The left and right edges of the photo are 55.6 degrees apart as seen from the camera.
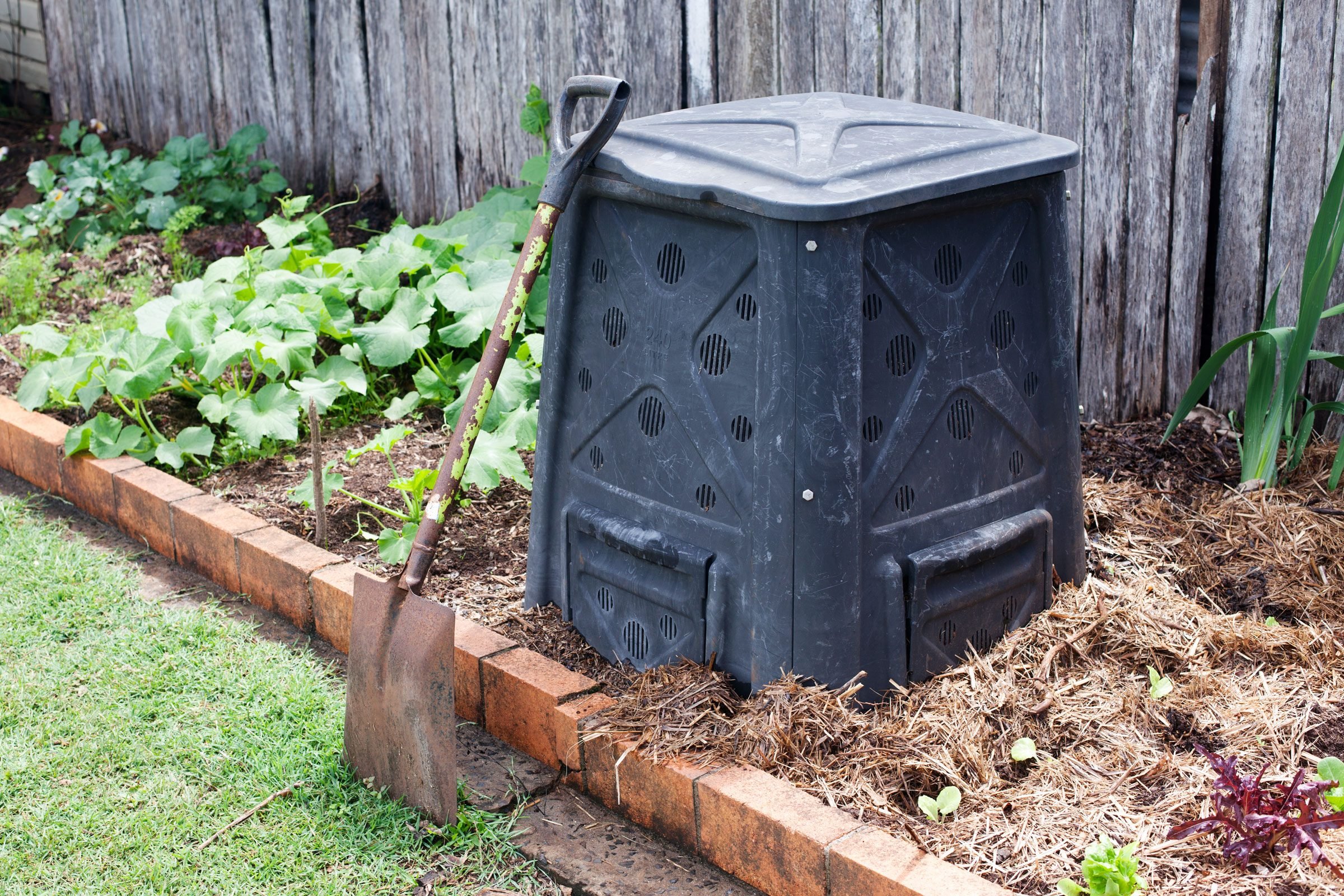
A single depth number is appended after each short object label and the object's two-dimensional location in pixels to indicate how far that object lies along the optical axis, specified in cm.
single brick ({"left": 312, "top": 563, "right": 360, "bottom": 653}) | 313
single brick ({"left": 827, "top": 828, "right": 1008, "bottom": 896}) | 203
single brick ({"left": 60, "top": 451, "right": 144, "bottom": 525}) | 388
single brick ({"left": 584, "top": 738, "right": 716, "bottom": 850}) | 238
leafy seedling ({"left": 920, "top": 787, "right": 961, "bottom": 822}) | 227
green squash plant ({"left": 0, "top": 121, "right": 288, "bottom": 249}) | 601
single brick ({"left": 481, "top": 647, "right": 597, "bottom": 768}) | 265
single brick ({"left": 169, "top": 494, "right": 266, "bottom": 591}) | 348
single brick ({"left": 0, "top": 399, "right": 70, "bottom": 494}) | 408
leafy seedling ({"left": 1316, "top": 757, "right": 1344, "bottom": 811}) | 217
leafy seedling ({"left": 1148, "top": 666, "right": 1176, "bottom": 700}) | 254
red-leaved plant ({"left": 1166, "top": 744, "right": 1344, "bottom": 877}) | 199
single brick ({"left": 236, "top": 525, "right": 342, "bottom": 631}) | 326
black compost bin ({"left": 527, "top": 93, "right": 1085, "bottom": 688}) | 231
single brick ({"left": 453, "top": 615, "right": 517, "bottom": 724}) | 281
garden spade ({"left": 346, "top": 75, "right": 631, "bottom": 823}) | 245
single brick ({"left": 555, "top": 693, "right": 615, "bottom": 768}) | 258
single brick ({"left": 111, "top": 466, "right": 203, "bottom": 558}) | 368
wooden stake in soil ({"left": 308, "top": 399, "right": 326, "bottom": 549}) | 334
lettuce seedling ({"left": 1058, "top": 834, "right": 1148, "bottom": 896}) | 195
